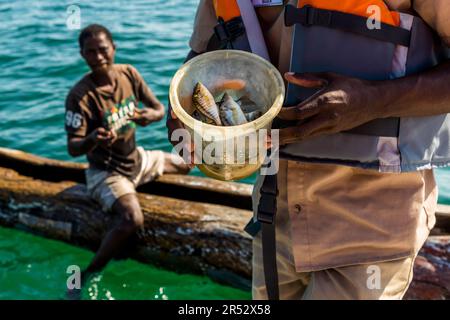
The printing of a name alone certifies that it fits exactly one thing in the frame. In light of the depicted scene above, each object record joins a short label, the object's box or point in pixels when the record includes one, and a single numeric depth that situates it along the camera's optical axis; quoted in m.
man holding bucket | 1.93
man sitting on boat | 4.68
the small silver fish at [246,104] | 2.10
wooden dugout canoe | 4.29
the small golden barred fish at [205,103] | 1.94
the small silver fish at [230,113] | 1.93
